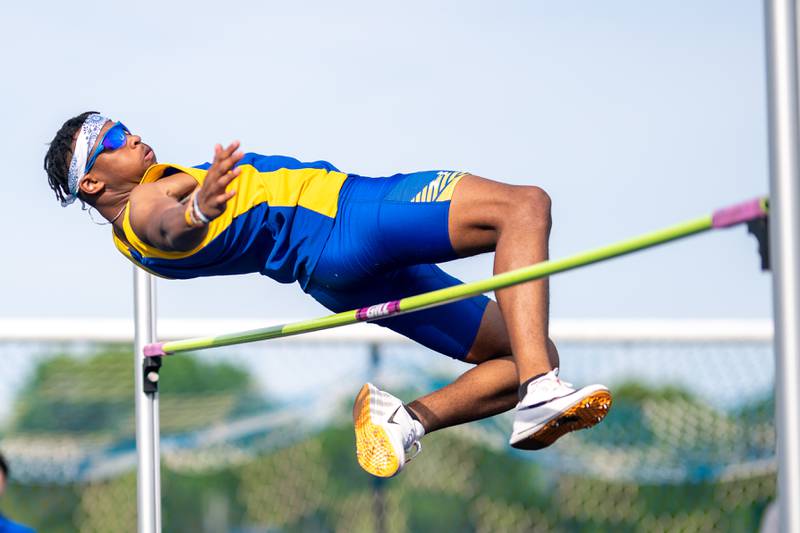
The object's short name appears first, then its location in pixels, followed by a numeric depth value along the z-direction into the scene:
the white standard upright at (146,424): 8.91
